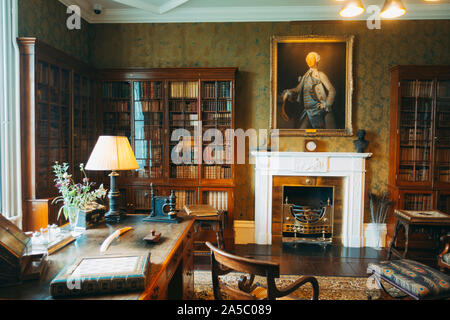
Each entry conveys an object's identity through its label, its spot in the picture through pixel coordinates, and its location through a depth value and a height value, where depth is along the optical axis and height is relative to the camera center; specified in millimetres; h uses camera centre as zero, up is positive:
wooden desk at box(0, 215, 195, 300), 1206 -600
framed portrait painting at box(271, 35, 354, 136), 4250 +917
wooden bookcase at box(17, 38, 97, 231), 2932 +288
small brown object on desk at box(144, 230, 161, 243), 1753 -562
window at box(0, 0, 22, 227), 2852 +306
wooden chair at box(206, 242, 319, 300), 1396 -703
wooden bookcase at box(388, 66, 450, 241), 3969 +135
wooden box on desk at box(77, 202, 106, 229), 2062 -520
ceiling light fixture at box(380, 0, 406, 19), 2137 +1042
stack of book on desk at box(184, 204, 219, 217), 3261 -744
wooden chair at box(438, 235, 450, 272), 2661 -1022
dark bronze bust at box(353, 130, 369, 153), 4102 +76
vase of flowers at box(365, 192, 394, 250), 4207 -1091
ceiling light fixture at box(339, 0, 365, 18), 2184 +1070
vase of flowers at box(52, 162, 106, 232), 2025 -403
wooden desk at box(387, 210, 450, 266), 3189 -844
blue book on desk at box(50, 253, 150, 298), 1140 -543
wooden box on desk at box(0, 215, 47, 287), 1248 -525
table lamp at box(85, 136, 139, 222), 2158 -82
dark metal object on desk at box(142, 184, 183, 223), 2266 -525
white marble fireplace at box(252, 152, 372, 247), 4129 -389
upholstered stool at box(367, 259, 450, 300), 2062 -996
